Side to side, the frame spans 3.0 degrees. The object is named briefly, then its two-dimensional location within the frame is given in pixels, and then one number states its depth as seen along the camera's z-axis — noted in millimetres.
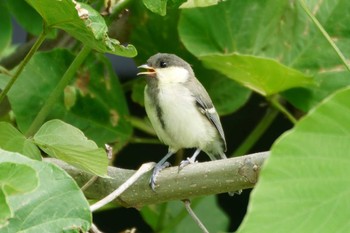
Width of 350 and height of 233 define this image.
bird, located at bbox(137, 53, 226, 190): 5458
